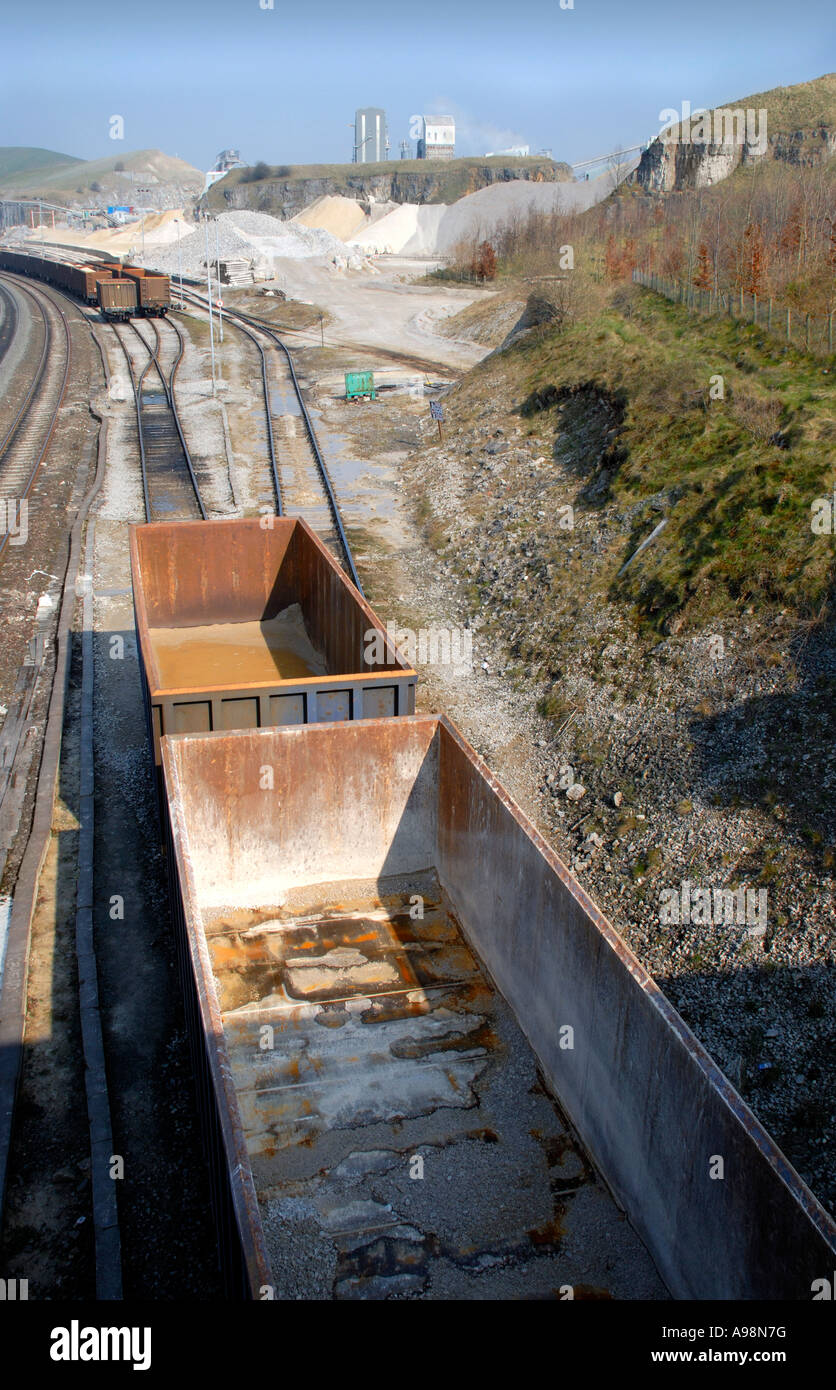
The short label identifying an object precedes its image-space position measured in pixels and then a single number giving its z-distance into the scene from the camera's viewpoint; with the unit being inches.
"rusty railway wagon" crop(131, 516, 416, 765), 435.8
